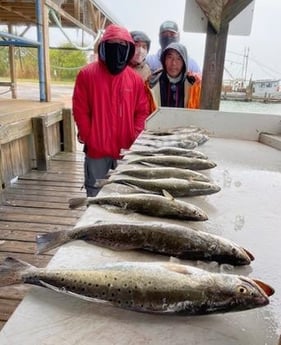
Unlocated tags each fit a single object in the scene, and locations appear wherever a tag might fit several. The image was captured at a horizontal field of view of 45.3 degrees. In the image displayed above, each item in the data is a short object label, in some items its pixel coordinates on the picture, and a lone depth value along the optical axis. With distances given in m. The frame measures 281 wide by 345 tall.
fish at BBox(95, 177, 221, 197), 1.94
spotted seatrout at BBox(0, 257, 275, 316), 0.97
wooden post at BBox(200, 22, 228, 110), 4.34
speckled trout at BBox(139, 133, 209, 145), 3.25
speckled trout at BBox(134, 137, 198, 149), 3.03
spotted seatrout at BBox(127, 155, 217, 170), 2.47
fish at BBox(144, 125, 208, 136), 3.62
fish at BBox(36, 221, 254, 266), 1.25
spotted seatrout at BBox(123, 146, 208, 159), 2.71
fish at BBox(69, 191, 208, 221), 1.60
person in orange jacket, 4.08
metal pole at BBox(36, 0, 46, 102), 6.76
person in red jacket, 3.38
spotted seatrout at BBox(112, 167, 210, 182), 2.15
